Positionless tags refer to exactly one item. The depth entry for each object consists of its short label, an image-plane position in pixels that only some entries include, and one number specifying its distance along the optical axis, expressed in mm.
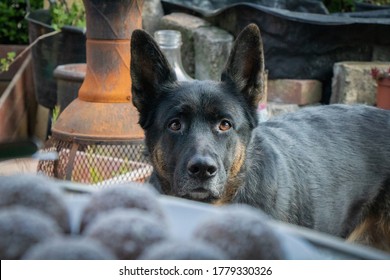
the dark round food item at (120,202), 875
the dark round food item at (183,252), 729
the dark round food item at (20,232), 746
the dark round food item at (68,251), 713
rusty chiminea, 4023
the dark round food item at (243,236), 772
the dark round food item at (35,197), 857
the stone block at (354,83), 6059
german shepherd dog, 3158
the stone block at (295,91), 6312
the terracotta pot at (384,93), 5703
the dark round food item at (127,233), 775
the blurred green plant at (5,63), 6923
